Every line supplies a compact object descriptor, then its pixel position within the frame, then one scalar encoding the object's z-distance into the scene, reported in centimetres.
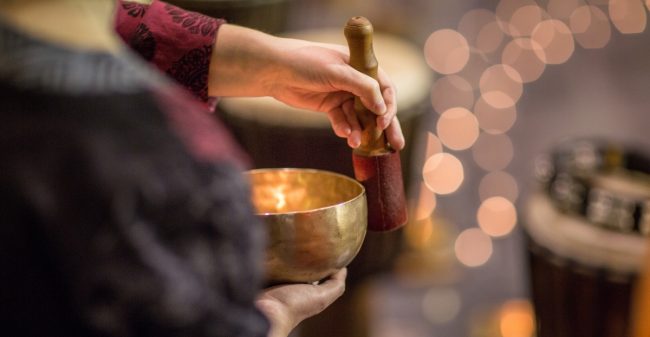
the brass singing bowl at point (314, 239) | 142
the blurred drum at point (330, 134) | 229
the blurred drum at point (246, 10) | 252
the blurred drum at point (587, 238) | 211
